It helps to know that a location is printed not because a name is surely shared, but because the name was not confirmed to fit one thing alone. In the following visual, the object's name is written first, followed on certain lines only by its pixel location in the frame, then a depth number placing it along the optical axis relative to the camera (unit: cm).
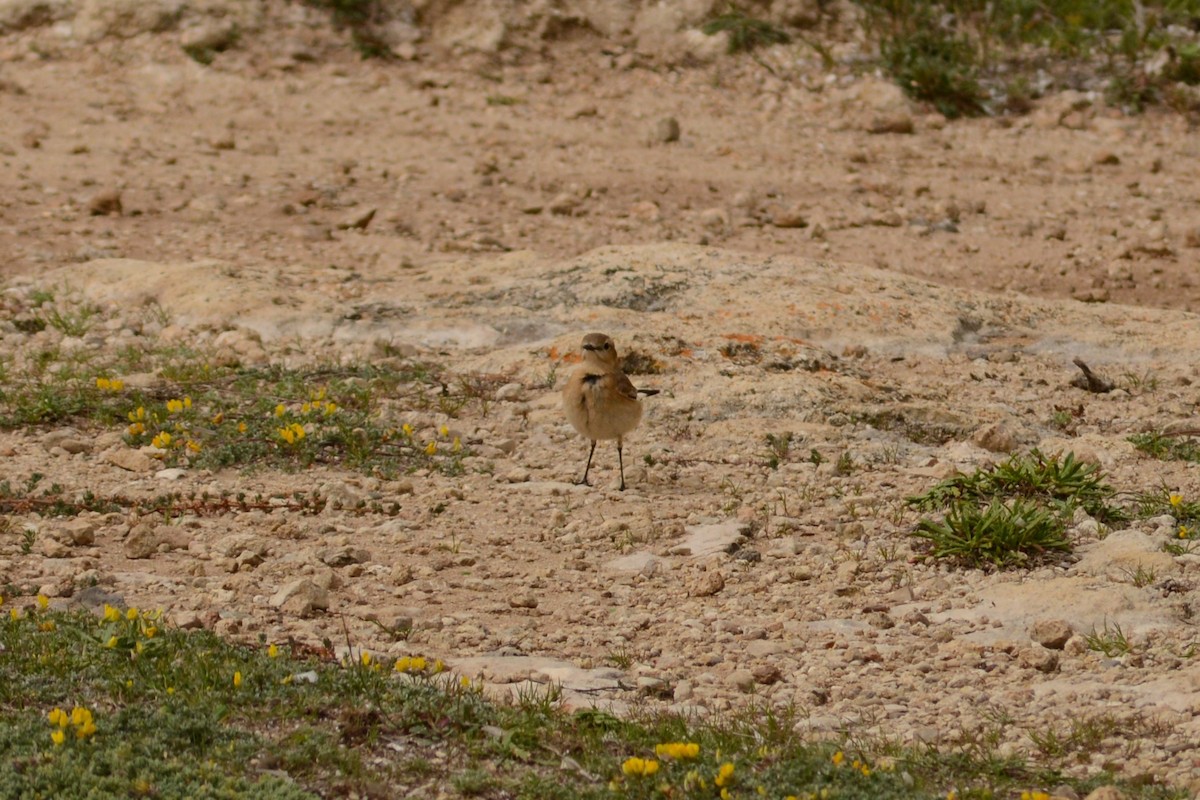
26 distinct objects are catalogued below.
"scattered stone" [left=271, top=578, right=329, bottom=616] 1184
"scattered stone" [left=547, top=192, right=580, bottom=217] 2573
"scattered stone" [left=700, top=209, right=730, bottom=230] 2525
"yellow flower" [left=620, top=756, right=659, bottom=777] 898
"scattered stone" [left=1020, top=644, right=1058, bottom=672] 1109
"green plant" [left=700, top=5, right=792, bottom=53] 3284
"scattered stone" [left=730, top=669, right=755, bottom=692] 1096
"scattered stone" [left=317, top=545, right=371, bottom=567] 1305
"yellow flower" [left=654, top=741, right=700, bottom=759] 919
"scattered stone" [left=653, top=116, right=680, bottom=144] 2925
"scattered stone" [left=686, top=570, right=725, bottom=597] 1273
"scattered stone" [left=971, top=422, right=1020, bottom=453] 1631
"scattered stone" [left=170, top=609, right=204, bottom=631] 1118
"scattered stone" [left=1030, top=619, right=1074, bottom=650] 1143
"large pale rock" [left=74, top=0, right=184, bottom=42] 3130
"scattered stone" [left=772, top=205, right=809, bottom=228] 2550
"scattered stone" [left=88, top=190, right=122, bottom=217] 2441
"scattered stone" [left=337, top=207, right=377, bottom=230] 2445
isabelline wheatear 1526
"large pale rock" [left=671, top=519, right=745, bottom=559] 1358
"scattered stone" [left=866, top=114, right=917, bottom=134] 3031
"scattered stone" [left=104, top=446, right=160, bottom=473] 1520
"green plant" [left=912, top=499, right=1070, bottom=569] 1309
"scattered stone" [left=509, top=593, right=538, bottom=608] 1241
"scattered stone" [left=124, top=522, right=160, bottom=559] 1309
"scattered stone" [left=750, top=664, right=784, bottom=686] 1110
